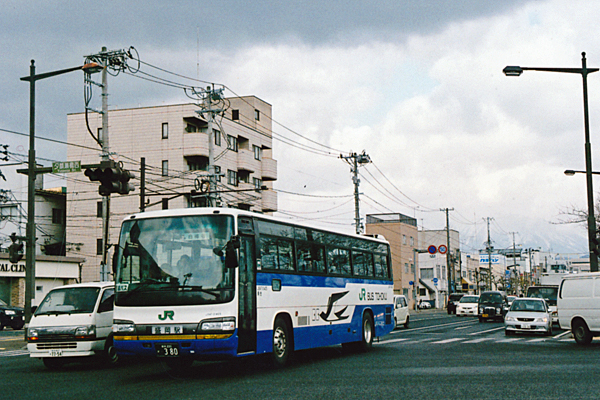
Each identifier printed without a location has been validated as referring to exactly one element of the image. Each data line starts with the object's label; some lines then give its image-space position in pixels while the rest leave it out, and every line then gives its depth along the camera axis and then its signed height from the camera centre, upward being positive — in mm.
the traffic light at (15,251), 22719 +709
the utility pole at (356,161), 51169 +7915
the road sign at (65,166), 21562 +3255
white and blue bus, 12359 -300
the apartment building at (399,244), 90312 +3070
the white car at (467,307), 54938 -3152
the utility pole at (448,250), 77575 +1734
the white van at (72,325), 14609 -1114
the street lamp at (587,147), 22925 +4227
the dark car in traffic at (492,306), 44156 -2525
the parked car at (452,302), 63219 -3189
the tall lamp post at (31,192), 22094 +2629
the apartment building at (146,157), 58125 +9514
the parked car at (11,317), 38062 -2373
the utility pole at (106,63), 33031 +10332
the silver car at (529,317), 28000 -2064
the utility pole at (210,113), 36000 +8459
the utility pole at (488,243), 110900 +3679
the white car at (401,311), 35412 -2186
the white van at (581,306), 21797 -1289
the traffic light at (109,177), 19297 +2623
